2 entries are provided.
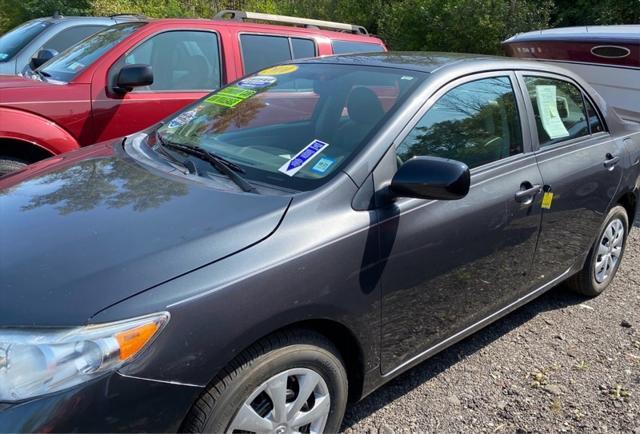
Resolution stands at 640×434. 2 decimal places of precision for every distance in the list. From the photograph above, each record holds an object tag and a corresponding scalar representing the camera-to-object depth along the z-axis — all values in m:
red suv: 4.26
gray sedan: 1.76
